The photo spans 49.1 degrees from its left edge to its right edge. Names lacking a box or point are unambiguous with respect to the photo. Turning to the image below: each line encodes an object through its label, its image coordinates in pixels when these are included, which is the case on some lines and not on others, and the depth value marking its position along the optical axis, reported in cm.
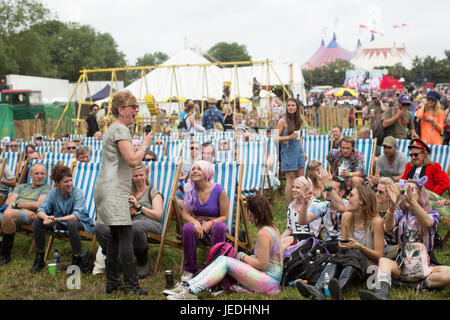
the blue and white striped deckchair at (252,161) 673
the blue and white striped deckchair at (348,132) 980
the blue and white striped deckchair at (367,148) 720
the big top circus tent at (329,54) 7762
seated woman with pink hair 432
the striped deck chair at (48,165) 575
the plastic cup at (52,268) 433
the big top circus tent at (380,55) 7344
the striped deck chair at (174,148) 758
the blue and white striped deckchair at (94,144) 914
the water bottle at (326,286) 354
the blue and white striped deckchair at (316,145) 818
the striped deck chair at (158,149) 768
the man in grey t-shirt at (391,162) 611
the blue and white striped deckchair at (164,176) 501
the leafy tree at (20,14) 4134
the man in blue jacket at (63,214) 461
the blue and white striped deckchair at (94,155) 679
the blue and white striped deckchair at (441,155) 654
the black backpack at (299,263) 392
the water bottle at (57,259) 455
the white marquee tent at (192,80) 2256
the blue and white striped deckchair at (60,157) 616
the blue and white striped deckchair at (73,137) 993
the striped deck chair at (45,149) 875
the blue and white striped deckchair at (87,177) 545
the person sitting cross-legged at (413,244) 366
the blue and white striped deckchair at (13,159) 652
